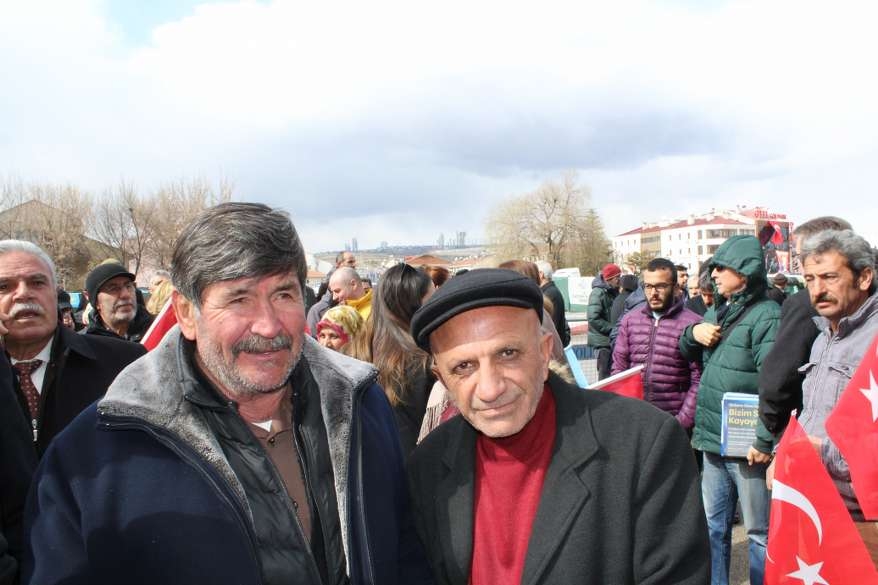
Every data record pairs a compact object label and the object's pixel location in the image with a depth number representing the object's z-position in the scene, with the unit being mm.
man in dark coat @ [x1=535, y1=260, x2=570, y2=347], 7284
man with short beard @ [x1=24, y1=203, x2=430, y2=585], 1590
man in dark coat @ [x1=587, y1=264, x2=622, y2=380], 8641
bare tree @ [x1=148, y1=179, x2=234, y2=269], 43531
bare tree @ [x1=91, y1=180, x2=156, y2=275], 43688
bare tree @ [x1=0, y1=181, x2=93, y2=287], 38500
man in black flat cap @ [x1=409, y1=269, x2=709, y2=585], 1653
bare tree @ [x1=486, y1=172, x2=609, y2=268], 62719
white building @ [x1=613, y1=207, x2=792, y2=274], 109812
